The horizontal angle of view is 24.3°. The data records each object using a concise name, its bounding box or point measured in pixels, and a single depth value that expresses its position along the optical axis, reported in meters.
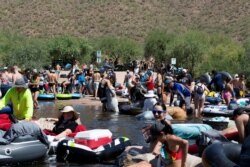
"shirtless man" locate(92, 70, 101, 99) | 26.22
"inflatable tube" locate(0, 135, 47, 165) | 10.67
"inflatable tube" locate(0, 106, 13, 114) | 11.84
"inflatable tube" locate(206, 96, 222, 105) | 22.64
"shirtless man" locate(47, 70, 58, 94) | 27.47
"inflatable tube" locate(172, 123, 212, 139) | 12.30
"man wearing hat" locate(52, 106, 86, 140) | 12.02
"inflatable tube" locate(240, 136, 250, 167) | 4.82
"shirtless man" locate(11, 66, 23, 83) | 19.18
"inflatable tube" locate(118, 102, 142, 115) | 20.12
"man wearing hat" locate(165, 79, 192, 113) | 20.09
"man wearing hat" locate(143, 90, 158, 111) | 18.19
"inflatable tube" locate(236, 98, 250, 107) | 20.00
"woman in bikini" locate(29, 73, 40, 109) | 20.56
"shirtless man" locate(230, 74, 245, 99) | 23.61
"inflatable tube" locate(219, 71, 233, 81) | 22.84
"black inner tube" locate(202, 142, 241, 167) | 6.26
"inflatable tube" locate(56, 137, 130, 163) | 11.28
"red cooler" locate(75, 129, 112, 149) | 11.46
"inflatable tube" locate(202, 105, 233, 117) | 19.47
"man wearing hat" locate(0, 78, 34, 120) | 11.60
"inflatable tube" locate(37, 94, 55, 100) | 25.80
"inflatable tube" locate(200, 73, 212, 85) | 25.98
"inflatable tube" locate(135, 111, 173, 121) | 17.59
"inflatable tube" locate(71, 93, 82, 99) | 26.22
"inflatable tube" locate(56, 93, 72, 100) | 26.11
